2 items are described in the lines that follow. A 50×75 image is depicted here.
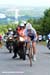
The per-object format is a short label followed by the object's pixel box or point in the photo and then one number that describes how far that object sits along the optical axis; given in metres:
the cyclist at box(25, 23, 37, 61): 17.38
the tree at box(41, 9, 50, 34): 113.51
